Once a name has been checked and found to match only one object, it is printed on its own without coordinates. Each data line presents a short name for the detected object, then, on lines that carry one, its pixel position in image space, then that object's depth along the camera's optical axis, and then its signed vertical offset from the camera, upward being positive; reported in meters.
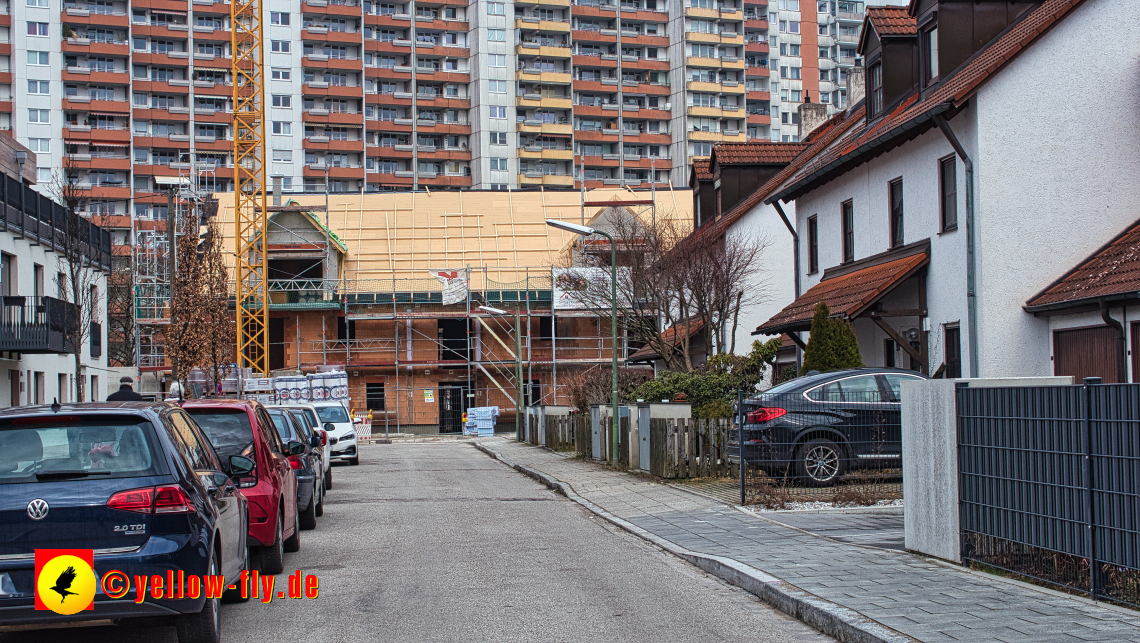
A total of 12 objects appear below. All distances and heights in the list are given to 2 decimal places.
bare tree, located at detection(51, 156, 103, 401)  27.50 +2.78
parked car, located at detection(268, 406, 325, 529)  13.77 -1.33
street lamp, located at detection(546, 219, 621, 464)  22.51 +2.42
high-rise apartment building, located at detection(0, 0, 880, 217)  89.25 +21.85
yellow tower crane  52.16 +5.38
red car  10.07 -1.02
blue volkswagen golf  6.48 -0.80
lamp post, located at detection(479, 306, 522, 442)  42.94 -1.57
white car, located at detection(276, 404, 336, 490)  23.71 -1.12
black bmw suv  14.75 -1.02
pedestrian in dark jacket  17.01 -0.42
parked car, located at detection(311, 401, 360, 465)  29.53 -1.86
